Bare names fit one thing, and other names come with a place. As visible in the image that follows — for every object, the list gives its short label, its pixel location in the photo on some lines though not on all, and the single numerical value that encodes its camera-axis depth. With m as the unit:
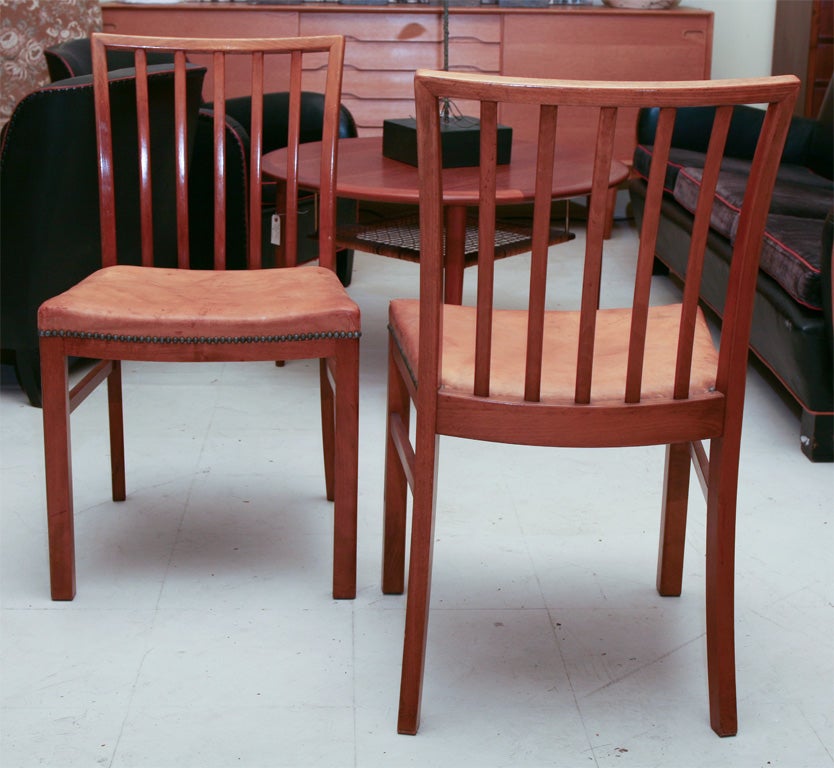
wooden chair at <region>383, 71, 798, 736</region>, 1.31
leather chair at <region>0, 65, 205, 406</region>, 2.42
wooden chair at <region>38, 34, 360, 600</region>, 1.76
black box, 2.90
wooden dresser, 4.69
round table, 2.60
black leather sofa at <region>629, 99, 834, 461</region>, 2.45
